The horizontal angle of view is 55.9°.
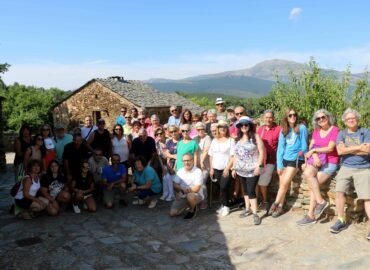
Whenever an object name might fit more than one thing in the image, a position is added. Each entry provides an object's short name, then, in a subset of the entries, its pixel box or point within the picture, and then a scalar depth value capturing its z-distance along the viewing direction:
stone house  28.31
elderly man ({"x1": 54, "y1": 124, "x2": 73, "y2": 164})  7.88
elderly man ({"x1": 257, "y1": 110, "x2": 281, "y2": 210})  6.36
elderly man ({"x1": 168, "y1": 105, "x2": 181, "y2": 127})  8.69
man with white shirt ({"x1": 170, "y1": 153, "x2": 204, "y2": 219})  6.72
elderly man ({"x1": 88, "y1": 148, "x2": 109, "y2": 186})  7.71
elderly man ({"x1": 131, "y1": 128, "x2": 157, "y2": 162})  7.76
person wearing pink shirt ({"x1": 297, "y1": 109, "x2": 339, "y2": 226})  5.73
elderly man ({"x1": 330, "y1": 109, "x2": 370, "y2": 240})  5.17
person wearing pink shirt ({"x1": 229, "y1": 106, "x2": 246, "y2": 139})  6.96
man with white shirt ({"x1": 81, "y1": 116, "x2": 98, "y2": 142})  8.17
